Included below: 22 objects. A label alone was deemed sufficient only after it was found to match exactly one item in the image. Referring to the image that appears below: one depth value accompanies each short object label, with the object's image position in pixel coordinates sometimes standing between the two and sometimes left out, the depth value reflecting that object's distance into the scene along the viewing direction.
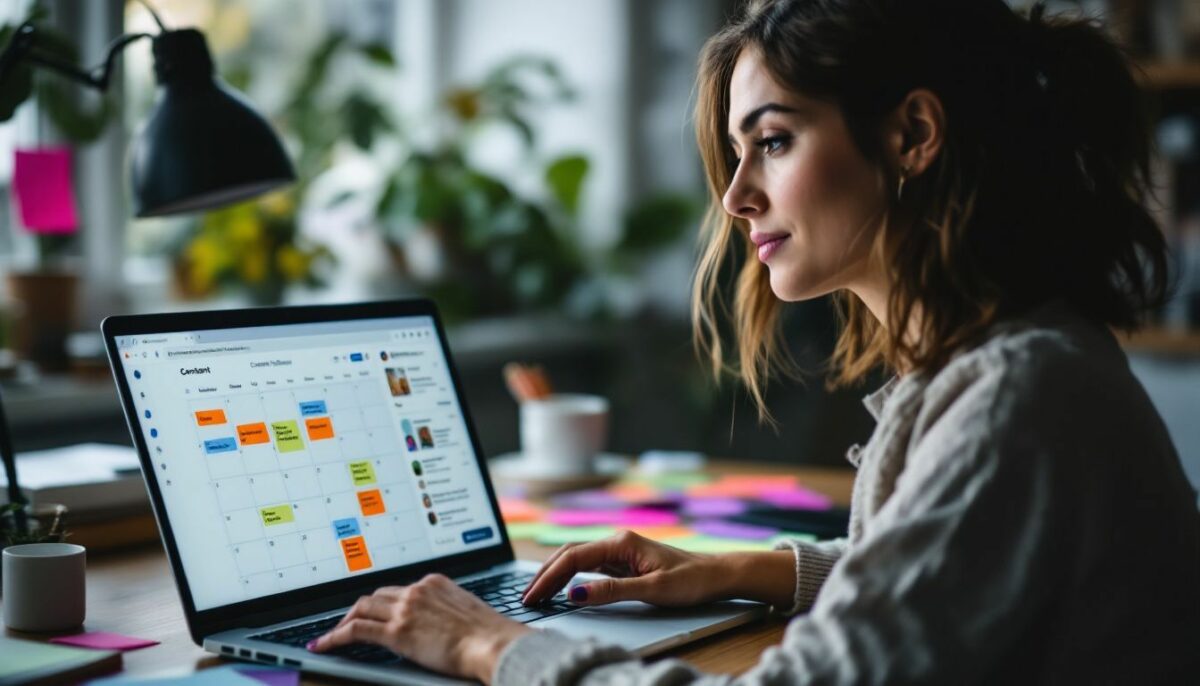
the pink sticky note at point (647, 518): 1.46
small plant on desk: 1.08
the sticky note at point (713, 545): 1.31
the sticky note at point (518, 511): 1.49
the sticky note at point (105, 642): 0.95
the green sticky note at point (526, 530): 1.39
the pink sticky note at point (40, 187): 1.41
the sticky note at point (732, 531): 1.39
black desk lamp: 1.24
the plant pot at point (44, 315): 2.00
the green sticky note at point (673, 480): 1.70
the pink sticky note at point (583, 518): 1.47
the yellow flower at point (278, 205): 2.34
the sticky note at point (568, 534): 1.36
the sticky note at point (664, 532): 1.39
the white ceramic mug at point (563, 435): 1.70
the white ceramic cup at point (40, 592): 0.99
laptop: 0.96
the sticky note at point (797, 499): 1.56
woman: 0.74
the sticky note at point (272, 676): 0.86
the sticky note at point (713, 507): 1.52
